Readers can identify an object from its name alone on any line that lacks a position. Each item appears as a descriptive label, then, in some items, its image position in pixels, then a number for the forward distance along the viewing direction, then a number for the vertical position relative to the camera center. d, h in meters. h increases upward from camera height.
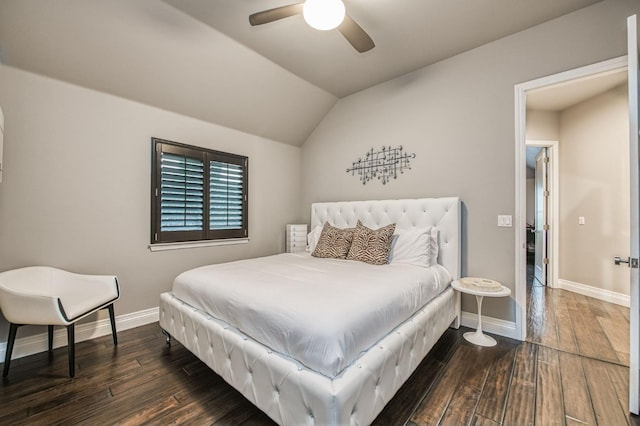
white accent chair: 1.94 -0.67
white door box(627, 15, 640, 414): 1.55 +0.01
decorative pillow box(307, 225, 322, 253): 3.54 -0.31
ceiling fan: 1.75 +1.33
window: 3.07 +0.25
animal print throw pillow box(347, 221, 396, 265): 2.73 -0.32
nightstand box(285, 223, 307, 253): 4.22 -0.37
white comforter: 1.36 -0.54
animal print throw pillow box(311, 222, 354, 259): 3.04 -0.33
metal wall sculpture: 3.42 +0.66
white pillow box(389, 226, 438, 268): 2.69 -0.33
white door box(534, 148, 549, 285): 4.51 +0.04
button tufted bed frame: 1.24 -0.85
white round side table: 2.38 -0.92
